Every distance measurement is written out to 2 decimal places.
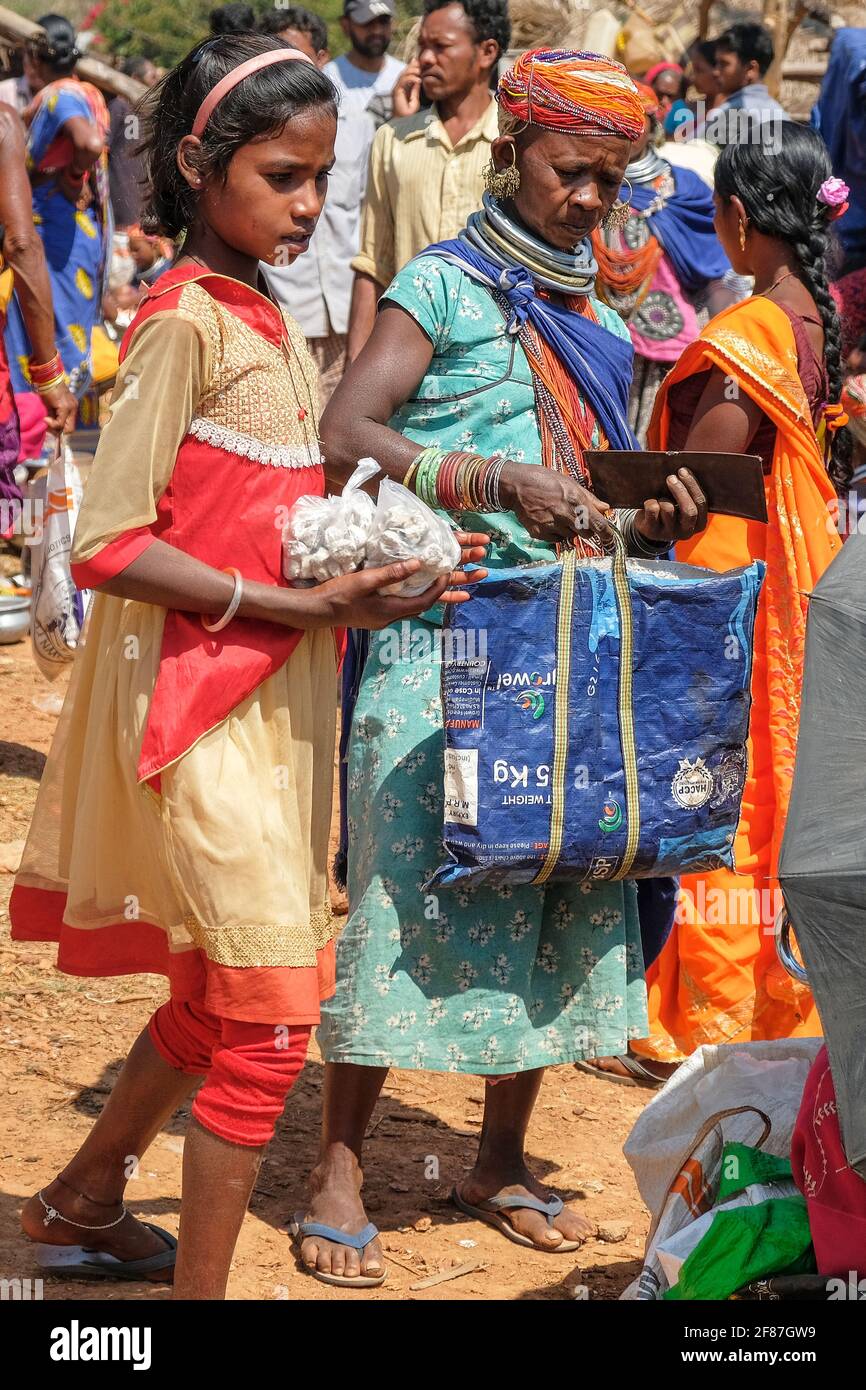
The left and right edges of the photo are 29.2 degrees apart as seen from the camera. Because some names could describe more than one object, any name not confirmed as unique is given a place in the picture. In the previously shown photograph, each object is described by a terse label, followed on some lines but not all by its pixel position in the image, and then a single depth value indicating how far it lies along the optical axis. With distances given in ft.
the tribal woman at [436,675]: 10.62
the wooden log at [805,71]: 45.60
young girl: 8.50
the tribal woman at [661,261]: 23.08
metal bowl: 23.49
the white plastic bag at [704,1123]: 8.89
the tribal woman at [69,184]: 23.20
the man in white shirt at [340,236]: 27.66
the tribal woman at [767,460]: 12.96
